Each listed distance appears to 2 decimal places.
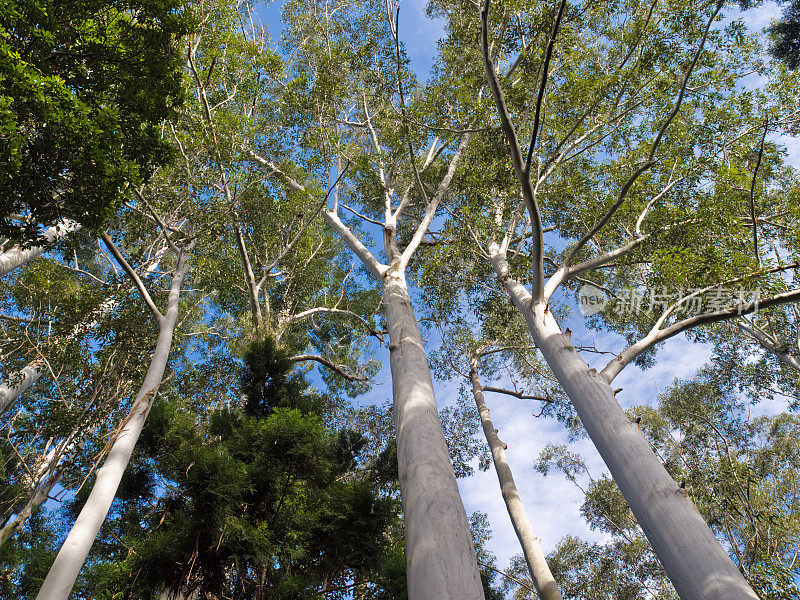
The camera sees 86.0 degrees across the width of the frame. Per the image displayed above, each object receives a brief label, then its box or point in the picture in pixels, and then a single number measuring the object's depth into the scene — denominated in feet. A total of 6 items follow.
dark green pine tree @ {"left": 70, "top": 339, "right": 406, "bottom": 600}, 14.69
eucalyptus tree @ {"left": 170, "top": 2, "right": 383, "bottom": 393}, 26.45
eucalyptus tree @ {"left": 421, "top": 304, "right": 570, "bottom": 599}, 28.99
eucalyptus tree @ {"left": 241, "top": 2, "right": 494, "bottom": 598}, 8.38
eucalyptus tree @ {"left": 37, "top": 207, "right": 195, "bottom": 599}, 12.21
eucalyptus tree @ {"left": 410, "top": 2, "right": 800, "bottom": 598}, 12.31
